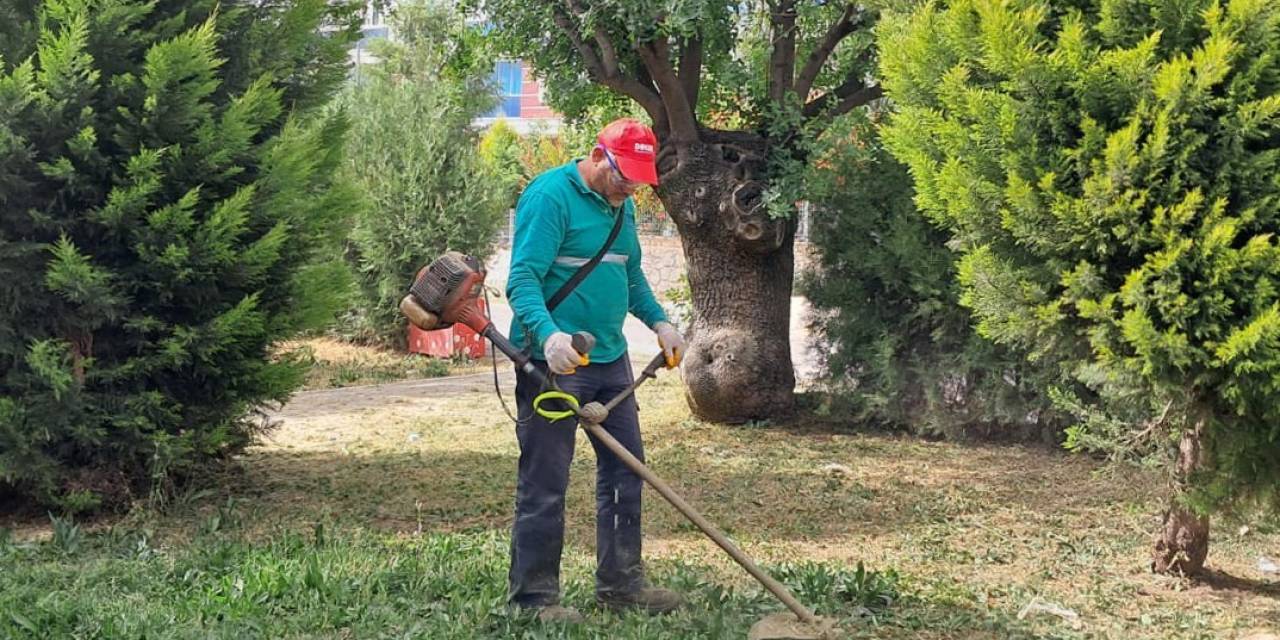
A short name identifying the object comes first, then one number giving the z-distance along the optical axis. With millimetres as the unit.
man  4441
